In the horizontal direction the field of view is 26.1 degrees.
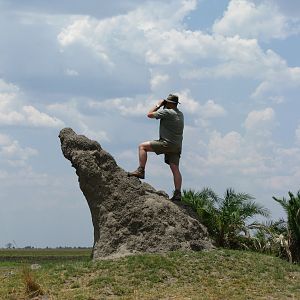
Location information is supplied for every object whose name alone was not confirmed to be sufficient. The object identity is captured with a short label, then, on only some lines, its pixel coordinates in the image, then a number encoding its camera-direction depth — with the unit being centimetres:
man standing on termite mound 1492
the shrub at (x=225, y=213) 1620
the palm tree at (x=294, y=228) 1678
